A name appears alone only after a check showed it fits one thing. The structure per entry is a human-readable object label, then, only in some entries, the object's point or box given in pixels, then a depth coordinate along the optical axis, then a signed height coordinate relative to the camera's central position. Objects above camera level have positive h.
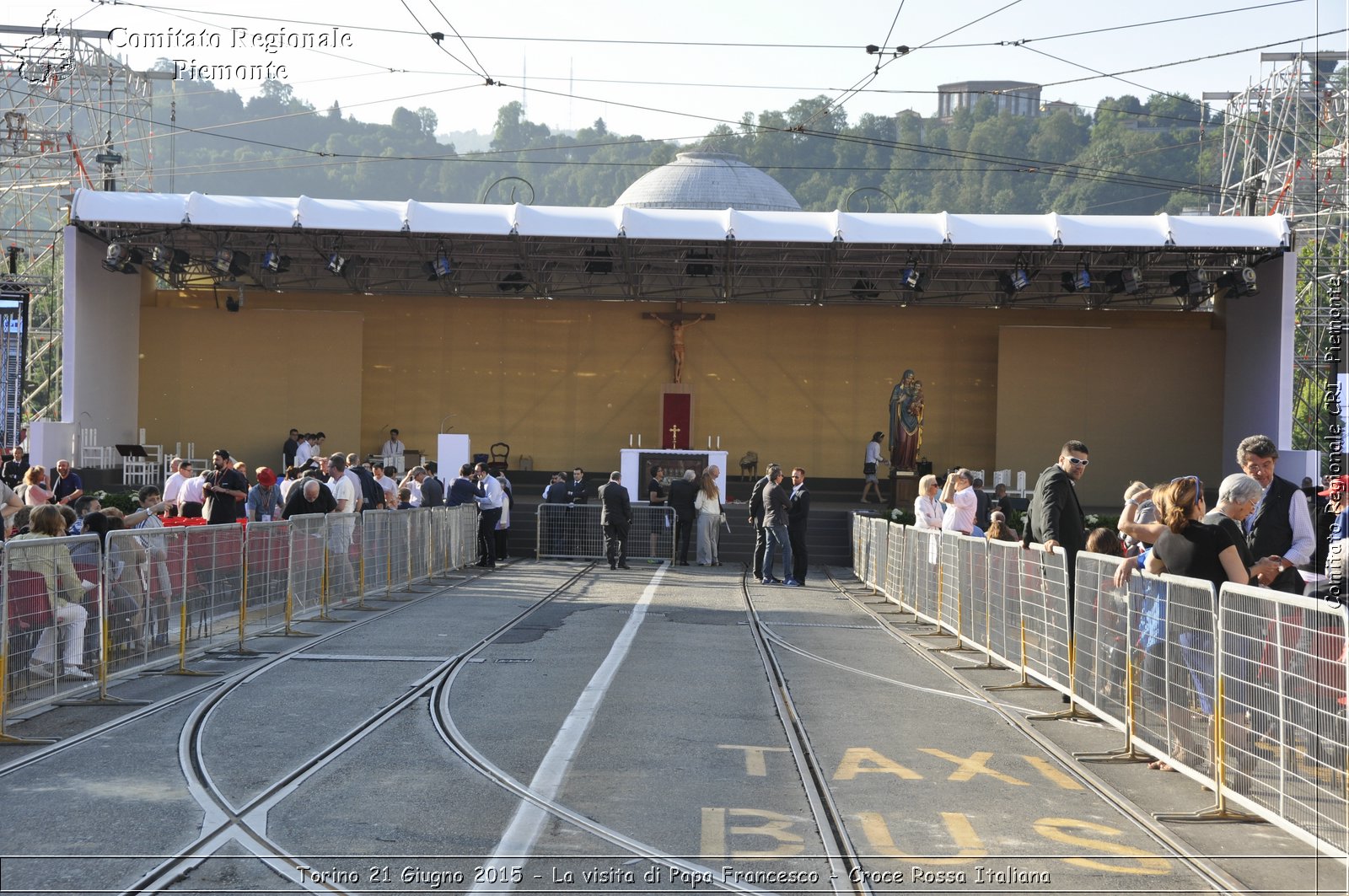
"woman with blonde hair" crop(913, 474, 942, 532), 17.05 -0.93
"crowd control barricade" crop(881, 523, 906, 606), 17.39 -1.71
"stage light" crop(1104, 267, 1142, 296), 29.67 +3.26
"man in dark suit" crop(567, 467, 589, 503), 25.58 -1.25
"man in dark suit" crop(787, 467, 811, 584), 20.62 -1.34
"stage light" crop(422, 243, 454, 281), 30.97 +3.34
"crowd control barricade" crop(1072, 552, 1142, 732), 8.00 -1.25
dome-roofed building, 63.94 +10.94
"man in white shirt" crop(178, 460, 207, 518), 16.58 -0.89
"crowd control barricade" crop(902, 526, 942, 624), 14.69 -1.53
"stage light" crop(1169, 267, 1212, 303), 30.14 +3.26
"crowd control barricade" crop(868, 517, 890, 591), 19.23 -1.68
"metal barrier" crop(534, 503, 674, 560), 25.02 -1.94
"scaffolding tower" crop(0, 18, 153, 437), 33.41 +6.96
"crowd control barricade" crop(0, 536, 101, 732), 8.05 -1.26
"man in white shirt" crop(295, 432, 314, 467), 31.78 -0.73
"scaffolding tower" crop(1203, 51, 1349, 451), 37.59 +7.84
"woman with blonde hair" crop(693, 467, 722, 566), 24.08 -1.68
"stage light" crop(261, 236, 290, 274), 30.48 +3.38
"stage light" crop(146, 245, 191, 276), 30.23 +3.35
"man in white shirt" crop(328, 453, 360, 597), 14.95 -1.19
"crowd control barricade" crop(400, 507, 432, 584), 18.42 -1.67
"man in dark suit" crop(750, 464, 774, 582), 20.47 -1.43
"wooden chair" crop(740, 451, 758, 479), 36.09 -0.98
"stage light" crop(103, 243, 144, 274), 28.55 +3.18
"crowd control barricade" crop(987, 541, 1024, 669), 10.82 -1.35
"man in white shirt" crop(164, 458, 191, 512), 18.36 -0.87
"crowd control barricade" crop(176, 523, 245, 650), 10.64 -1.32
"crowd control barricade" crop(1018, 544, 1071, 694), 9.43 -1.28
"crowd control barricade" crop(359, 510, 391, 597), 16.11 -1.55
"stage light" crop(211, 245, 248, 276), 29.98 +3.32
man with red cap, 16.19 -0.98
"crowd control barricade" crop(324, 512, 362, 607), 14.76 -1.51
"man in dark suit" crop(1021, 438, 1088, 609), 9.70 -0.49
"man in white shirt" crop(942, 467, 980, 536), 15.91 -0.83
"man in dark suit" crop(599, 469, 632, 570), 22.30 -1.50
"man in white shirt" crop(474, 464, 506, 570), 22.72 -1.49
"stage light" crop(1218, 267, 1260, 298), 29.11 +3.19
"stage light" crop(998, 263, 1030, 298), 30.42 +3.30
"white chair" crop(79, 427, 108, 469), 29.28 -0.80
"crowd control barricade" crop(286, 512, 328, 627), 13.44 -1.44
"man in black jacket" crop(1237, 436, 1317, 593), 8.34 -0.48
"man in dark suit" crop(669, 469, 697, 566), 23.64 -1.36
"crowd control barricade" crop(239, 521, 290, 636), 12.10 -1.41
